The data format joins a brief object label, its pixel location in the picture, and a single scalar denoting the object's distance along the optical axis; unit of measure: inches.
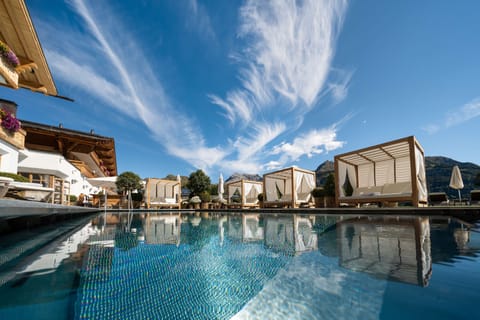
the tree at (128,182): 518.0
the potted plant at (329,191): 401.1
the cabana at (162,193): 581.0
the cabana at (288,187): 465.1
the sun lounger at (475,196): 285.3
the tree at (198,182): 740.6
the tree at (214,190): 1042.2
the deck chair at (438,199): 335.6
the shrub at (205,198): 613.7
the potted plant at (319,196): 412.2
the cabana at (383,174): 275.7
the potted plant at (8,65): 178.4
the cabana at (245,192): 613.3
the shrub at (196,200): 586.2
